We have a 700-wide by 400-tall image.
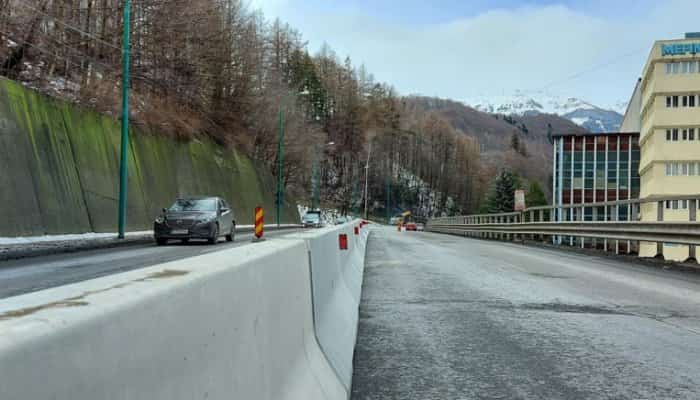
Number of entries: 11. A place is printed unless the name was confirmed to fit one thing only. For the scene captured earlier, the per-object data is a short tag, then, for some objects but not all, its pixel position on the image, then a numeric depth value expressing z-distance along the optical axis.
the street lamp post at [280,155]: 50.38
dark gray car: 20.45
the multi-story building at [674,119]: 57.50
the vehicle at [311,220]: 55.41
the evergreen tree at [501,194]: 96.44
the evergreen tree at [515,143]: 188.00
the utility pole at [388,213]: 116.69
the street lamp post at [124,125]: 21.97
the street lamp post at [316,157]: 70.81
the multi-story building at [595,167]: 83.31
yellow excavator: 78.81
